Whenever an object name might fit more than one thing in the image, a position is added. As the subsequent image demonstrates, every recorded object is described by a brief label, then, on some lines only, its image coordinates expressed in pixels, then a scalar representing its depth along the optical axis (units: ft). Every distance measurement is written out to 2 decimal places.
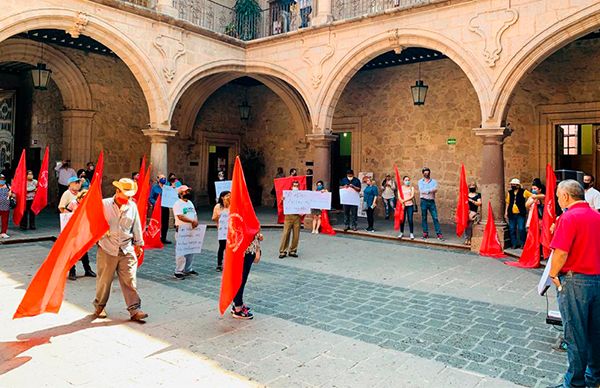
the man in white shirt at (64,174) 38.67
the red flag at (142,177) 28.33
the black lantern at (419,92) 40.73
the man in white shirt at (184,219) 21.57
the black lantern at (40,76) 37.24
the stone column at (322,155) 40.74
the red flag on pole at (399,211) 35.09
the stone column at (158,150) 38.17
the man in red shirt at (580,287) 10.27
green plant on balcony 46.34
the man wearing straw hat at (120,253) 15.03
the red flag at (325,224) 38.73
